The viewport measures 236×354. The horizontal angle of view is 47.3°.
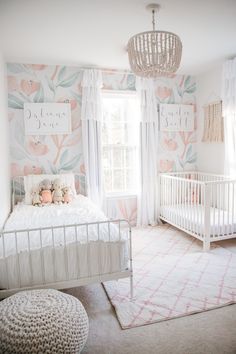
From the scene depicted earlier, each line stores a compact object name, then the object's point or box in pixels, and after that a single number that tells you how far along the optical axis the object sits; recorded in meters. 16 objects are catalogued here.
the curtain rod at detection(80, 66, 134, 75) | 3.76
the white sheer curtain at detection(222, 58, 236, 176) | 3.35
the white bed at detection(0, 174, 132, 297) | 1.81
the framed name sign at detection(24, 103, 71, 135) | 3.52
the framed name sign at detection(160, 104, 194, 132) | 4.10
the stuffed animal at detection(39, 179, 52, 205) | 3.18
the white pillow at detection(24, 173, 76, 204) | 3.31
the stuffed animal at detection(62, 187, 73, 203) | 3.22
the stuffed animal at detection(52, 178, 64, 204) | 3.21
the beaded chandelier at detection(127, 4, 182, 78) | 1.95
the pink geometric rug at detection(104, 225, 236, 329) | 1.95
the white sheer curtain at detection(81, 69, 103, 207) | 3.63
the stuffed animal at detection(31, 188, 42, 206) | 3.13
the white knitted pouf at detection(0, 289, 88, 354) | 1.33
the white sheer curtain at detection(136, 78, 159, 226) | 3.89
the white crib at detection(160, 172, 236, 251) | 3.03
